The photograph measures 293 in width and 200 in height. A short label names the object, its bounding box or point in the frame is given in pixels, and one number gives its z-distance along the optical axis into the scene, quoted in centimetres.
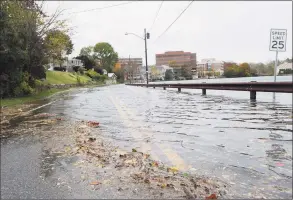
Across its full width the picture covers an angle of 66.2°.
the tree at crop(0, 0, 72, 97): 1420
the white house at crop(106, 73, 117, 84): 8615
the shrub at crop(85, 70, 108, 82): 7567
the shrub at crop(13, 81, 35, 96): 1531
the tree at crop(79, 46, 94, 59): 11427
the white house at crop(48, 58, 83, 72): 6945
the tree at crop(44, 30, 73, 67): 2086
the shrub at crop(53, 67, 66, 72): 6505
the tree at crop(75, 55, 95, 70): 8873
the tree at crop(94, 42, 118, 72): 11514
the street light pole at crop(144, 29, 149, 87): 3969
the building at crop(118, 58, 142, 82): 8955
